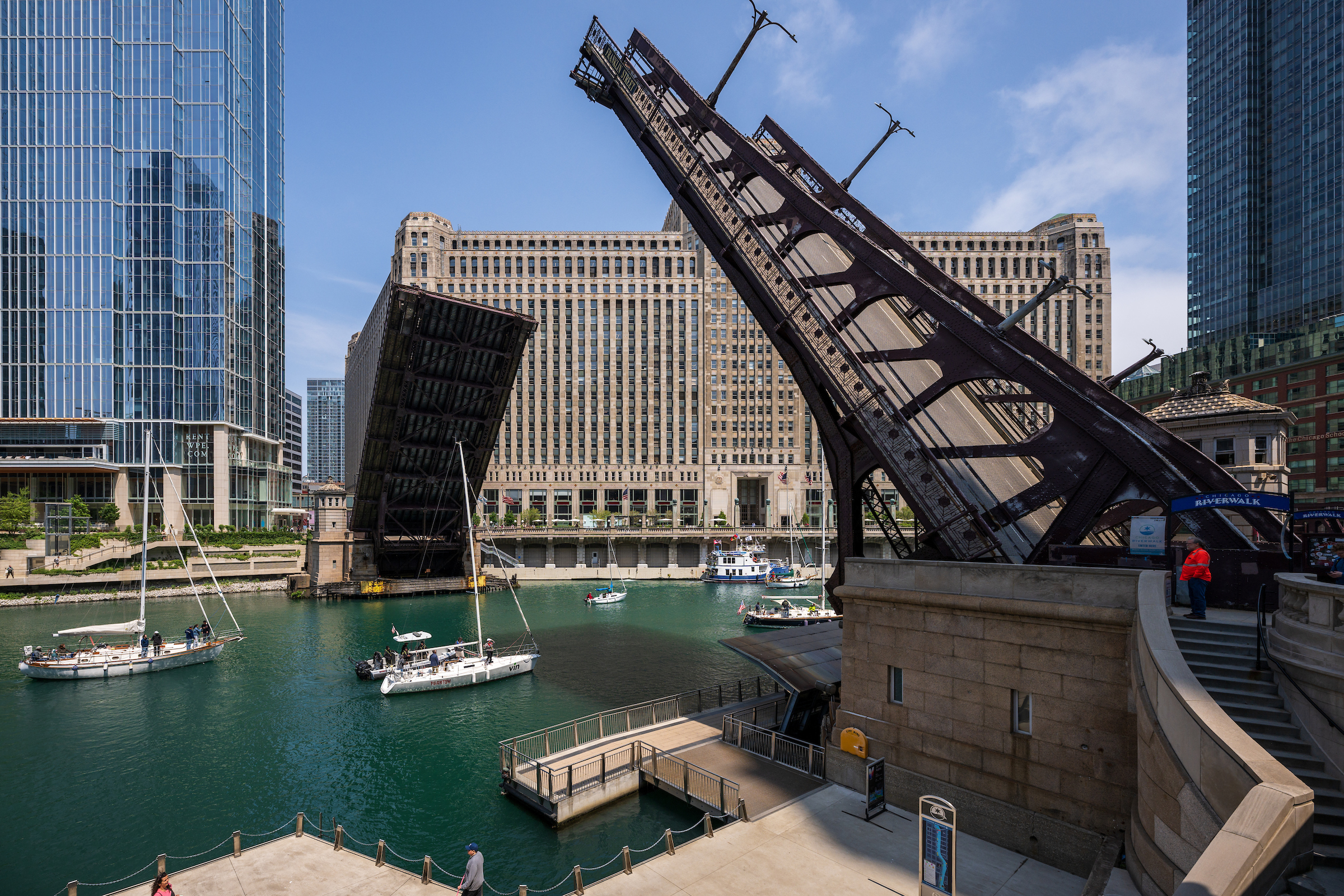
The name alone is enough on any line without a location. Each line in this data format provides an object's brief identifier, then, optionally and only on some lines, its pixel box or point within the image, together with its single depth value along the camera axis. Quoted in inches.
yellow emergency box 641.0
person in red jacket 469.7
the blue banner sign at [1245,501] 491.5
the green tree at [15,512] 2650.1
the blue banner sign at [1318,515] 490.9
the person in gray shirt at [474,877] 492.4
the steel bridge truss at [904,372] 605.3
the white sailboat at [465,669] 1248.8
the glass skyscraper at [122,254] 3233.3
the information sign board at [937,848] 370.3
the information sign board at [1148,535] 546.0
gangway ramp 677.3
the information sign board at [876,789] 583.0
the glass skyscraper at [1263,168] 3966.5
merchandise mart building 4232.3
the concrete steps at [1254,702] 311.3
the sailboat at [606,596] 2487.0
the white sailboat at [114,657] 1339.8
